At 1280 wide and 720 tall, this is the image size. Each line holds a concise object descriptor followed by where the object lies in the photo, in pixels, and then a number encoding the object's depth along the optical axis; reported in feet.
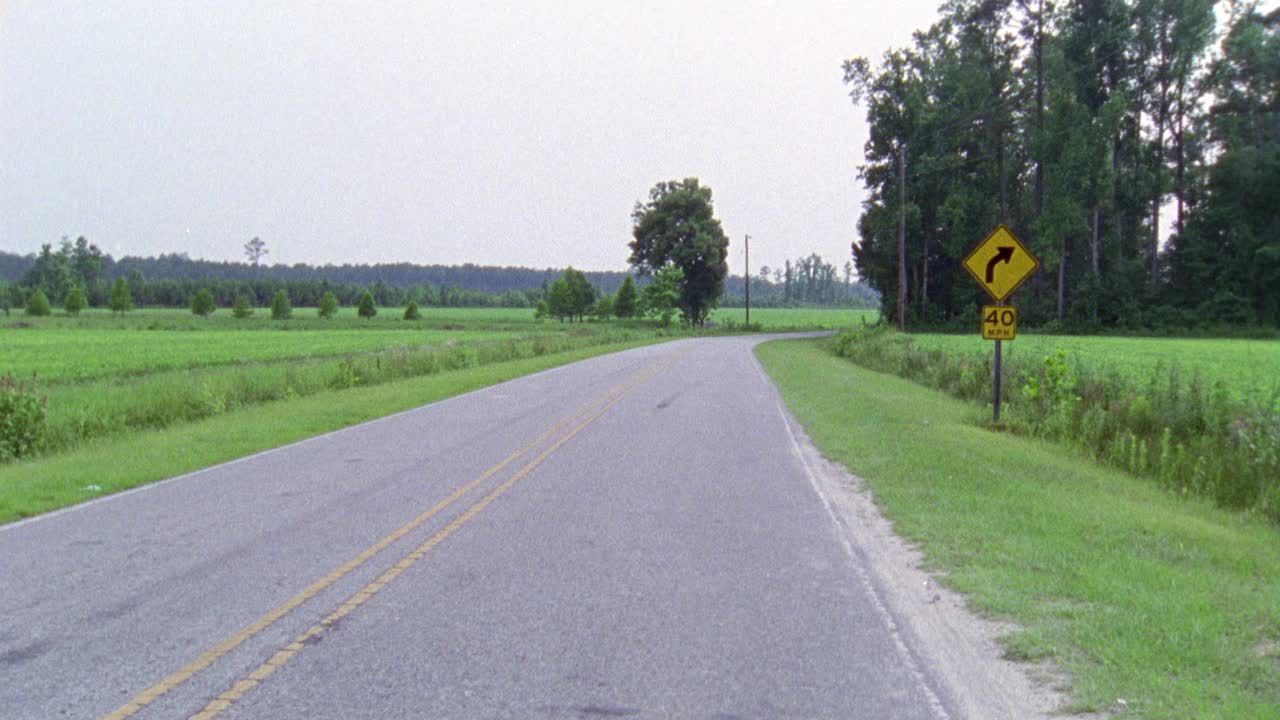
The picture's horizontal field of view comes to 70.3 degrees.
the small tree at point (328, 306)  385.50
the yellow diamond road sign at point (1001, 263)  48.32
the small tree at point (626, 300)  366.39
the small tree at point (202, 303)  388.98
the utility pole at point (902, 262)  152.46
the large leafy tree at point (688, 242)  319.88
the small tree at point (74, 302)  344.28
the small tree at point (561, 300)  385.09
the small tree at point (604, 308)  385.09
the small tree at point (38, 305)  327.88
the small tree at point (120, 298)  372.17
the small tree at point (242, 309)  376.07
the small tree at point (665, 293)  311.68
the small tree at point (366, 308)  391.24
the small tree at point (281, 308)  367.04
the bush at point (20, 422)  43.21
